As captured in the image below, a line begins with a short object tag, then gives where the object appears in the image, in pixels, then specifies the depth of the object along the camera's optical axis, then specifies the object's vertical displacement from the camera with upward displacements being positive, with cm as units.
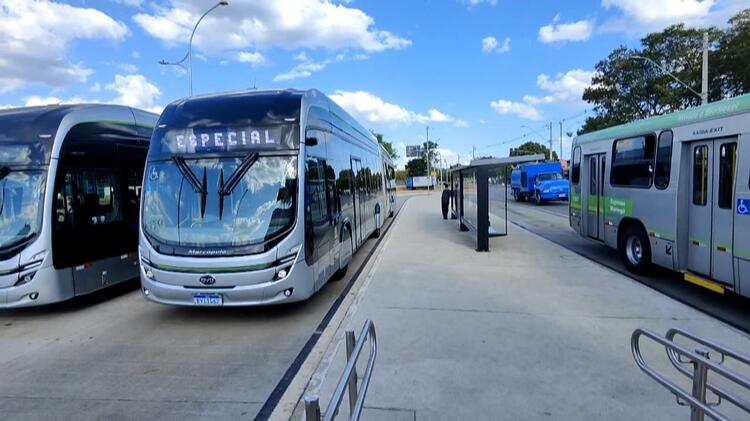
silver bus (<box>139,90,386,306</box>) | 576 -15
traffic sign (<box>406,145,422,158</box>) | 7988 +686
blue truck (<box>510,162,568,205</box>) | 3011 +24
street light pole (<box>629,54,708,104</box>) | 2051 +517
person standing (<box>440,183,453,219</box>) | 2058 -56
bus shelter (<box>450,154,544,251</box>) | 1105 -5
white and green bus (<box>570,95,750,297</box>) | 592 -17
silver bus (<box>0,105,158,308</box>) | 632 -14
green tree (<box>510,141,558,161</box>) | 9799 +865
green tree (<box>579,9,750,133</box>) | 2802 +794
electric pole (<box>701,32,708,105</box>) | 2041 +536
